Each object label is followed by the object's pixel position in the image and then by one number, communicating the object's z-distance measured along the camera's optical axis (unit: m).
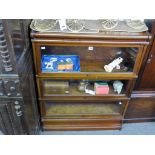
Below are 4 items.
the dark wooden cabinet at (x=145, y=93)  1.32
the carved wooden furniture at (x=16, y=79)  0.85
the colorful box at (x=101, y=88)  1.44
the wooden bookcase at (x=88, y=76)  1.14
